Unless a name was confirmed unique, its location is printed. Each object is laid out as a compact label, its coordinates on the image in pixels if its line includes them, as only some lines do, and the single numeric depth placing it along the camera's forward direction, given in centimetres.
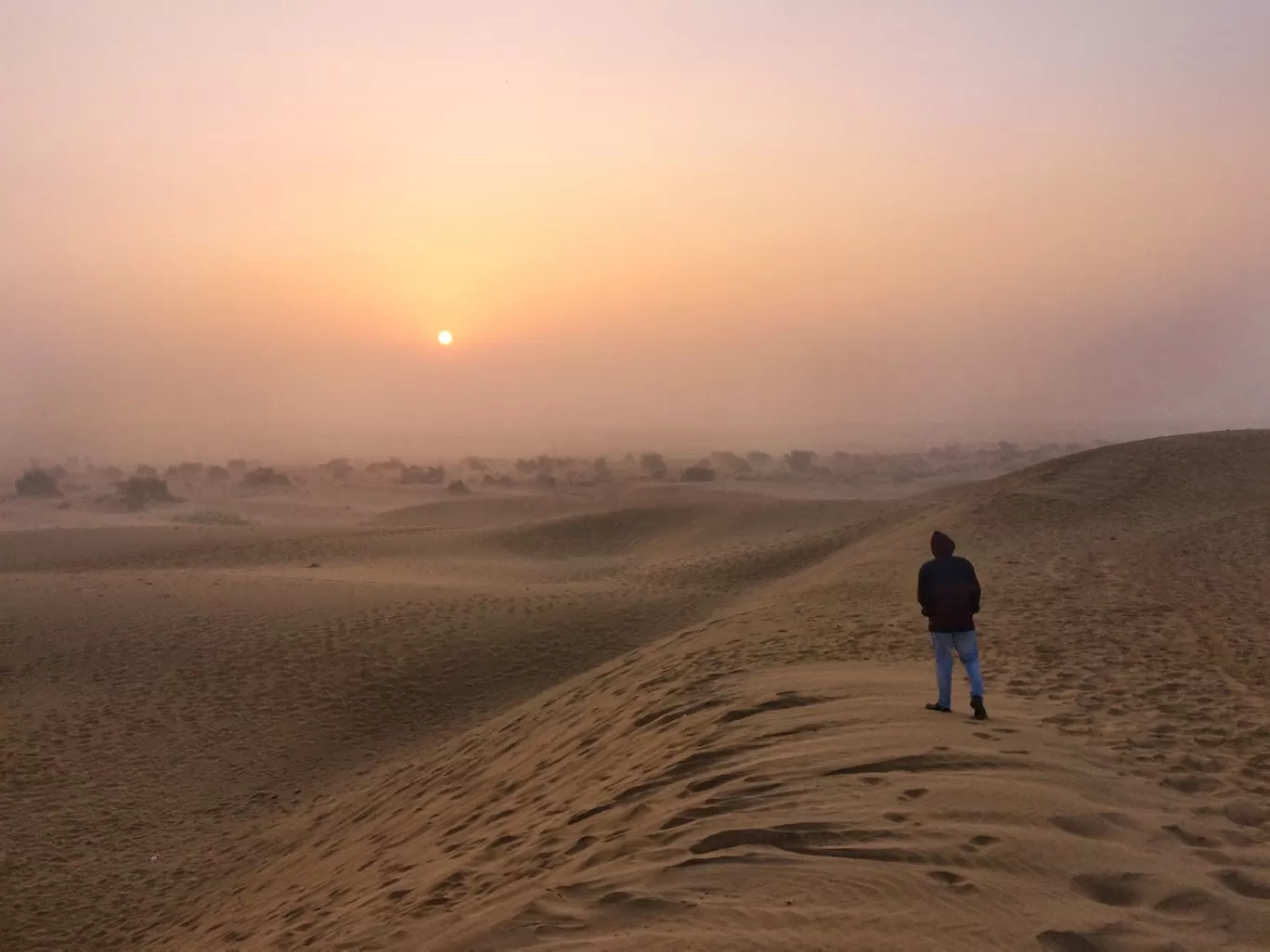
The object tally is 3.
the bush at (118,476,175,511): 5525
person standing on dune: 677
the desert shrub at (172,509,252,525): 4584
